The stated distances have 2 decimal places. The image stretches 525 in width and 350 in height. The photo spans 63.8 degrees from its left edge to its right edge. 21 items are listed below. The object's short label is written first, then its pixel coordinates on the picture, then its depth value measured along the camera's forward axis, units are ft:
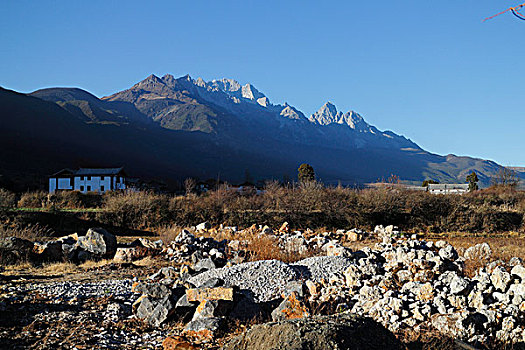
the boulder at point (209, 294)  24.08
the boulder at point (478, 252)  33.97
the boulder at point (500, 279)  23.32
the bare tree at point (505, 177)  177.23
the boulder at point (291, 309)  22.75
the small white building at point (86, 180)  183.83
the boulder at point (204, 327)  21.87
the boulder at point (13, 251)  46.26
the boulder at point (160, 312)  24.61
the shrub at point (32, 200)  101.44
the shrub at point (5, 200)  80.89
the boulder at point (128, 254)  48.83
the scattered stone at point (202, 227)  76.42
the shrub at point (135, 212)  87.61
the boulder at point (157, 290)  26.20
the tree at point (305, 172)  177.55
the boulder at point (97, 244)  50.49
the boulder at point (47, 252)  48.24
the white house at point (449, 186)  227.75
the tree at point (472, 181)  205.09
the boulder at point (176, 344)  20.62
